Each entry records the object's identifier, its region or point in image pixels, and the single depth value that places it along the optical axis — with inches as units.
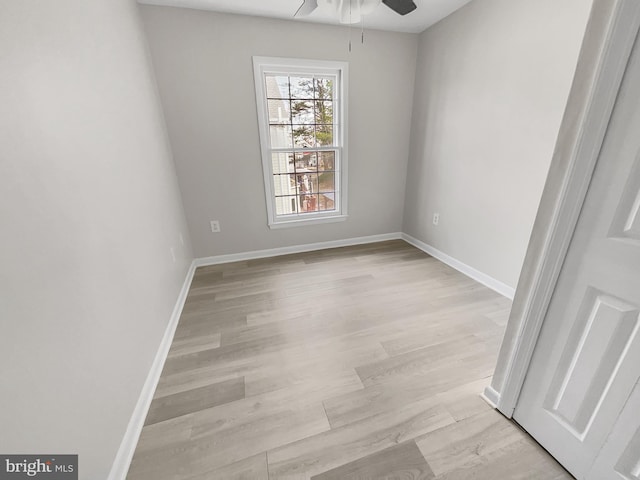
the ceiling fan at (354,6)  65.2
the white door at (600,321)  28.4
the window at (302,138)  99.9
